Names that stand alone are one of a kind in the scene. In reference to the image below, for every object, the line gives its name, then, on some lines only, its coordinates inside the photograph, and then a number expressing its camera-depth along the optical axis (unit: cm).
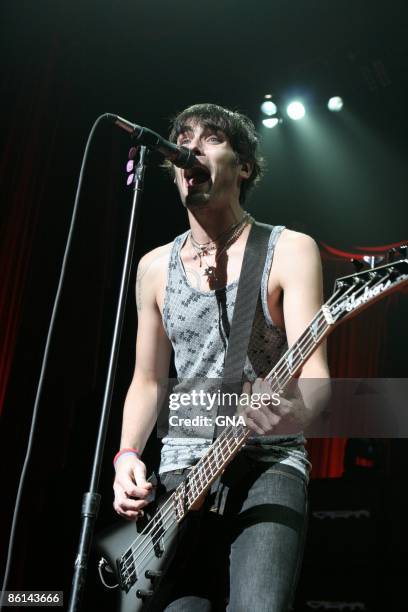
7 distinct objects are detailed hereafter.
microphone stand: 145
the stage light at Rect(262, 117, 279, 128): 488
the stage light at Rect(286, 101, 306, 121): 482
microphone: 179
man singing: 164
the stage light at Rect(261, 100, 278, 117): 478
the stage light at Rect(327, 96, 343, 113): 478
